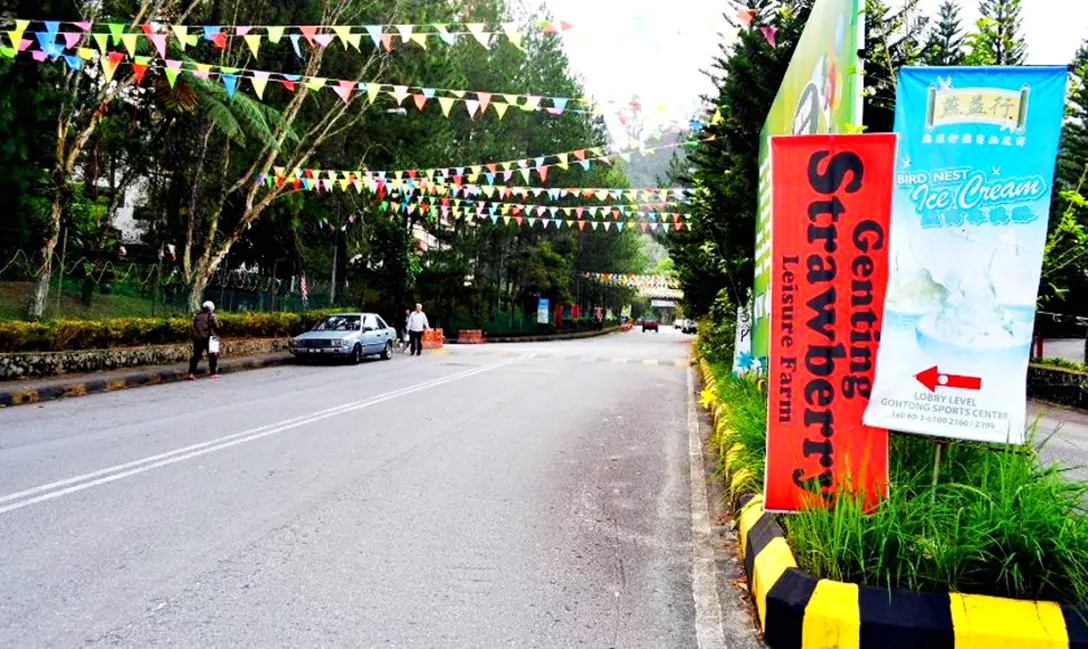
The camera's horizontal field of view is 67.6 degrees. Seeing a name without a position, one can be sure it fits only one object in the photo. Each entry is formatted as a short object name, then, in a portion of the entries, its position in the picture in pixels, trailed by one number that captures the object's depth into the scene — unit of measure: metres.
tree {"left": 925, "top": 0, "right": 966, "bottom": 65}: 8.59
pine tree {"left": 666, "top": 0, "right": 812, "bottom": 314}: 11.09
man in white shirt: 27.12
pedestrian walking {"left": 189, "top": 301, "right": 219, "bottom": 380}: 17.08
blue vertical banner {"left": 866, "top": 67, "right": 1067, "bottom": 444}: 4.18
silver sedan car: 21.73
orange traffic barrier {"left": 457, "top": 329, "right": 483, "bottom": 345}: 41.72
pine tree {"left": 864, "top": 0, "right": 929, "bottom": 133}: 7.65
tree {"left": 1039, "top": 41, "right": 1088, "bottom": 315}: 6.63
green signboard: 5.54
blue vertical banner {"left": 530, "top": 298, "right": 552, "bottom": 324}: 49.09
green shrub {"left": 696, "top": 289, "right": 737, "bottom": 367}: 16.94
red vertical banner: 4.67
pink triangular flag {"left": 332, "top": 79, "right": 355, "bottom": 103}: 14.74
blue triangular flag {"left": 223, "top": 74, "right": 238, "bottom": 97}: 13.88
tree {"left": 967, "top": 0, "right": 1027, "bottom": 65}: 6.96
